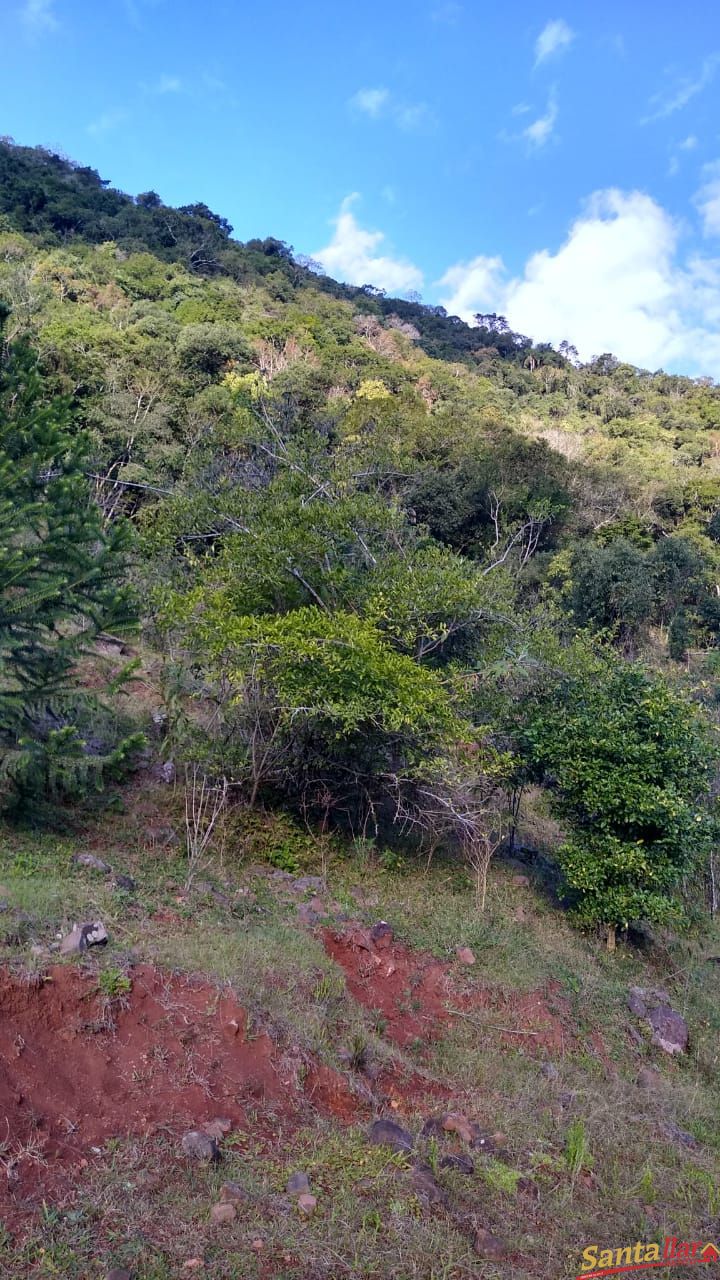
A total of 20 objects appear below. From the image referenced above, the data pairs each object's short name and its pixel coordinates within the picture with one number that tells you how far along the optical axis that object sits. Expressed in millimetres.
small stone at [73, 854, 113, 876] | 7312
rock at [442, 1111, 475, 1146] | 4899
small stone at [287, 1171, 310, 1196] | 4005
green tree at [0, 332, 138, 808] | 7066
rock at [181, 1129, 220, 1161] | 4078
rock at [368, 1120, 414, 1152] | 4574
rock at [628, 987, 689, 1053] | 7305
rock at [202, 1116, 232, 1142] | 4305
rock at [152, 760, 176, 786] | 10156
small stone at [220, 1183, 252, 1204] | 3826
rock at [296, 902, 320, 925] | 7398
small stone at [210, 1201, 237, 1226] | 3676
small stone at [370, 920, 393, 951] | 7227
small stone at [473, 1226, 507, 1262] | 3848
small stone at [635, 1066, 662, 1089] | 6527
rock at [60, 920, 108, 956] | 5156
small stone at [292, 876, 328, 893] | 8359
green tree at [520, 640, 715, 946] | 8266
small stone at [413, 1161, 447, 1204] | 4156
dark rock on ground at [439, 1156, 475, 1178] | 4523
